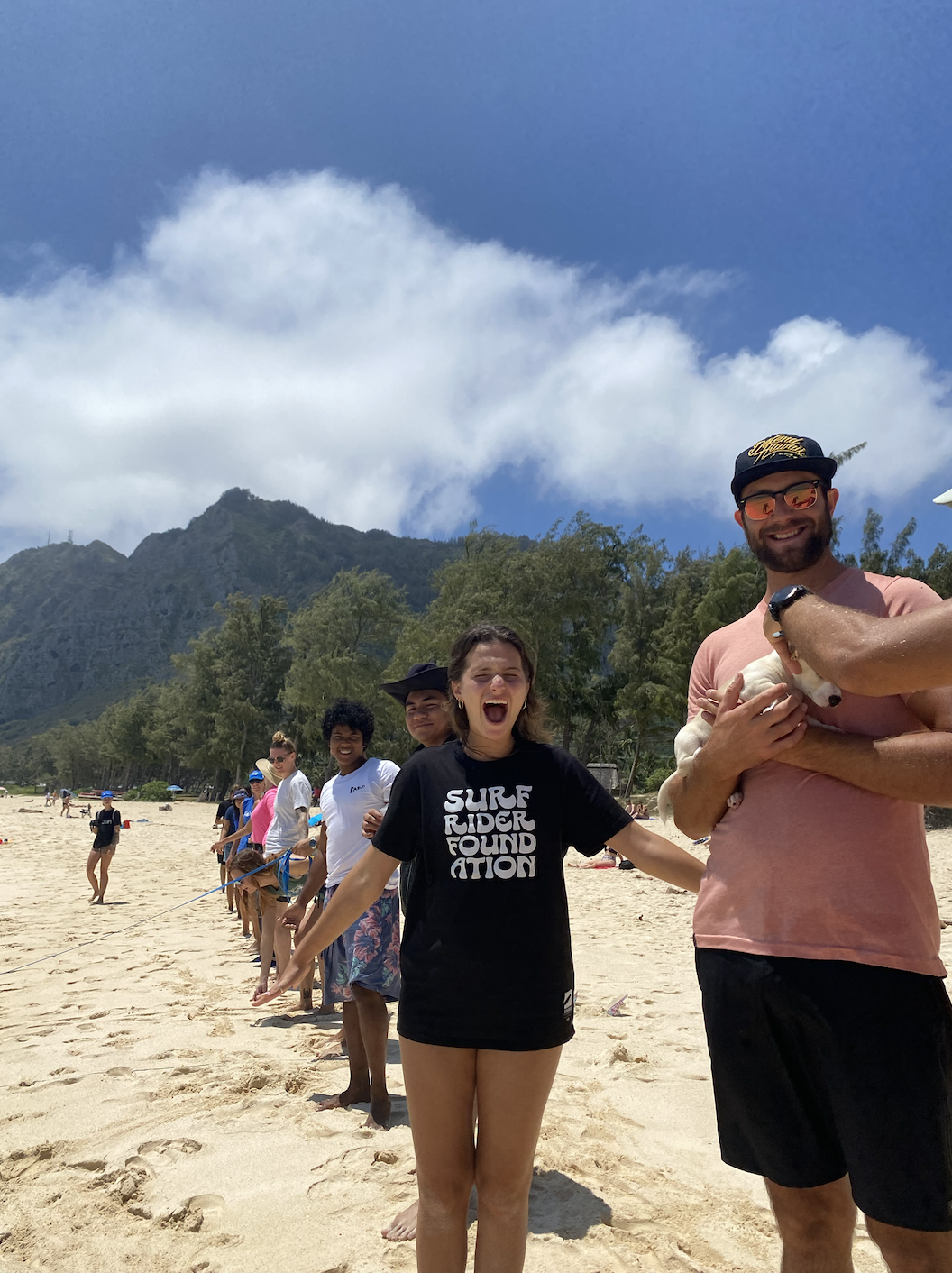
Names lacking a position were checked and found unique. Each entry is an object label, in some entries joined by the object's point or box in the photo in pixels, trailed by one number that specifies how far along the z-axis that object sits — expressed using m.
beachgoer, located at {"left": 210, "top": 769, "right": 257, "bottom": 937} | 9.67
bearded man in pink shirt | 1.62
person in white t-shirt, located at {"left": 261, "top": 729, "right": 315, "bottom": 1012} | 6.97
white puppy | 1.83
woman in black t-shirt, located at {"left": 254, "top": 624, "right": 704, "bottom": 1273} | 2.09
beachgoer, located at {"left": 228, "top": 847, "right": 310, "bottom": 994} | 6.38
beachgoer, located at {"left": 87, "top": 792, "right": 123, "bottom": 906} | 12.80
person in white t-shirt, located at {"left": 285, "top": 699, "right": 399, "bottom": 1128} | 4.01
